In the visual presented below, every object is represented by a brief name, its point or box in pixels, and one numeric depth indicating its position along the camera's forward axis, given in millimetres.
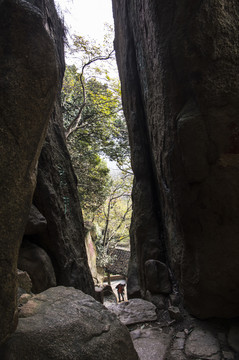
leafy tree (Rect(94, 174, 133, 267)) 17359
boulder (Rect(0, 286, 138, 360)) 1508
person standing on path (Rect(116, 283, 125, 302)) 13611
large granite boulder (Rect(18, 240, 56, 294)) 3537
